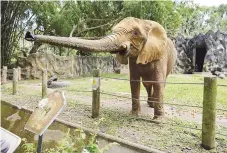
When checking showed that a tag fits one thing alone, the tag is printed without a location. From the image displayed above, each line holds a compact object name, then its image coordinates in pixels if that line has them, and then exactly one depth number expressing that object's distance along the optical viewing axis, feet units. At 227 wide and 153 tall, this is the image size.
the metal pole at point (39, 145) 7.10
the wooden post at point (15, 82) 27.31
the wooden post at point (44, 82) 22.74
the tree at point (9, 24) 43.68
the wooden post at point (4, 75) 35.73
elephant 13.19
